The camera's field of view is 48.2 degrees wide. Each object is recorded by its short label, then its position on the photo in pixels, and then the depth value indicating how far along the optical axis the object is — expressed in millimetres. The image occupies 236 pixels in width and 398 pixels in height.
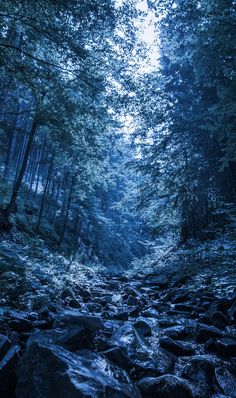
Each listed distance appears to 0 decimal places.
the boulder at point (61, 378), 2303
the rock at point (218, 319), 5176
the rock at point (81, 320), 4160
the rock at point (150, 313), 6275
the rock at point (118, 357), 3441
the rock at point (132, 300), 7646
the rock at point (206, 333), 4513
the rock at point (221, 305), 5834
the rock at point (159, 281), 10402
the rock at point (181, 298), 7574
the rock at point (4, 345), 2651
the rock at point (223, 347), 3945
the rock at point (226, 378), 3107
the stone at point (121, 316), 5957
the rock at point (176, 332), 4825
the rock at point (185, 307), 6426
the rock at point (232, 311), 5311
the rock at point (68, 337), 3352
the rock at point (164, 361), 3492
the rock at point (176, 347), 4105
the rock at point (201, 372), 3236
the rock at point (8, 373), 2482
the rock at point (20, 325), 3914
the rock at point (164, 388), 2873
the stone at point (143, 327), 4953
